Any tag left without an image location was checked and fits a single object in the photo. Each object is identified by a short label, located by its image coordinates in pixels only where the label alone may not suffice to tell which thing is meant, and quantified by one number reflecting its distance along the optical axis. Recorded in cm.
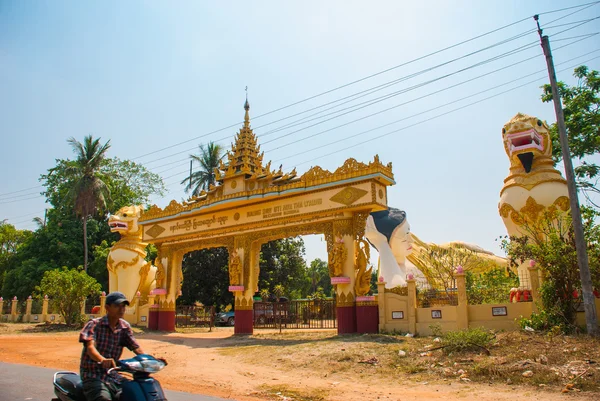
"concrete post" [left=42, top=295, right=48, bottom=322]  2623
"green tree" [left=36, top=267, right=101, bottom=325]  2073
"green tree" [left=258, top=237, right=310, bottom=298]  3162
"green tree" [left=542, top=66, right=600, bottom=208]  1784
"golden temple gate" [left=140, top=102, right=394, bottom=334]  1378
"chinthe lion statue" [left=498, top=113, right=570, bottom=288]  1349
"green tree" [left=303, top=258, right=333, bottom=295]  6081
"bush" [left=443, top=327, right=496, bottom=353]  903
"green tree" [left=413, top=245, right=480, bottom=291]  2075
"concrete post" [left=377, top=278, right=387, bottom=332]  1302
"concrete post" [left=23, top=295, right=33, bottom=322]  2705
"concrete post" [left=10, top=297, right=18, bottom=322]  2727
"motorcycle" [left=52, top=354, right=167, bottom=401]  385
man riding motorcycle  401
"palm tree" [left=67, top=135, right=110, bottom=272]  3078
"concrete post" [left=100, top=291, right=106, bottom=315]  2302
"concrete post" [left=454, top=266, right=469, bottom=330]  1182
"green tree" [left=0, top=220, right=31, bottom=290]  4031
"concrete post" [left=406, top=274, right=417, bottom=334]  1252
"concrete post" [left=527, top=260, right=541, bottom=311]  1098
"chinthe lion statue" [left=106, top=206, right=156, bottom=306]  2252
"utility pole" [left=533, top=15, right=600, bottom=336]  905
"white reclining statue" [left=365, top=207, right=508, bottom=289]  1916
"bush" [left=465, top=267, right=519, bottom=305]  1309
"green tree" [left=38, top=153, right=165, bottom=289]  3200
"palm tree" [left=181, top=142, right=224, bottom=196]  3553
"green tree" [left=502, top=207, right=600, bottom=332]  998
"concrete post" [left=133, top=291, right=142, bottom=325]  2140
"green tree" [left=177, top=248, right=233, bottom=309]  3059
